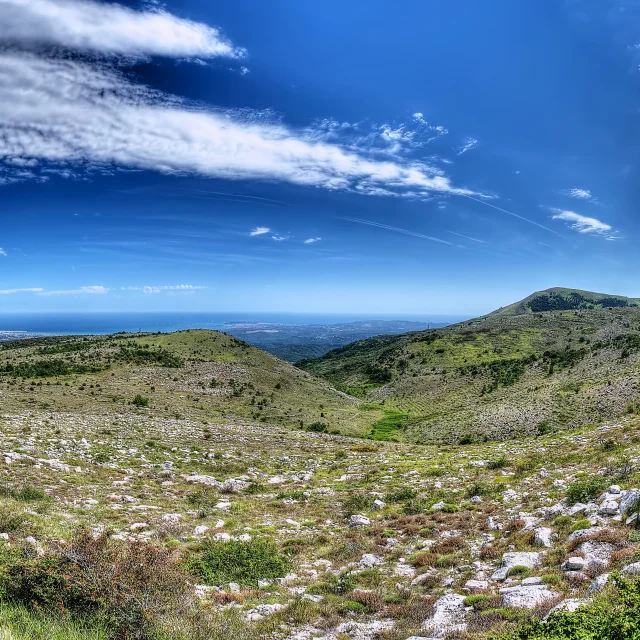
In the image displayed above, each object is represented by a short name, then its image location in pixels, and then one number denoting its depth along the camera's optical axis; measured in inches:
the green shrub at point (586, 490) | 494.6
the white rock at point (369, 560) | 425.0
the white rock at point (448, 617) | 280.2
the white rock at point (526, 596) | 291.4
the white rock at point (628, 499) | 408.8
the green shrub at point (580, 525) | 409.1
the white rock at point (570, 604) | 252.7
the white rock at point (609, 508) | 425.3
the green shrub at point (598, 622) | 204.7
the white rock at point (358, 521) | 558.3
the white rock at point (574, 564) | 328.8
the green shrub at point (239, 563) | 389.1
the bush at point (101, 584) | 261.3
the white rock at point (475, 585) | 338.0
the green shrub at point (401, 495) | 665.0
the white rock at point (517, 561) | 358.6
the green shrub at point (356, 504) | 623.5
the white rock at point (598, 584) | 272.5
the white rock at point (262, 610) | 315.6
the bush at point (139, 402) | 1469.0
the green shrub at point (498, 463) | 825.5
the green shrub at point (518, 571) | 349.7
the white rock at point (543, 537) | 404.8
